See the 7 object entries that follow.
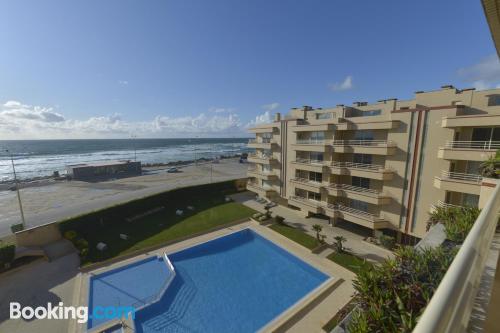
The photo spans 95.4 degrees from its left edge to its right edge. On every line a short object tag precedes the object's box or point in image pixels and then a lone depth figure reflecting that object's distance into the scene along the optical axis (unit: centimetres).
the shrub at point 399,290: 723
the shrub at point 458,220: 941
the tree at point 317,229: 2420
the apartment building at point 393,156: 1870
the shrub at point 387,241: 2286
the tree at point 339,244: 2255
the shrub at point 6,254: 2133
